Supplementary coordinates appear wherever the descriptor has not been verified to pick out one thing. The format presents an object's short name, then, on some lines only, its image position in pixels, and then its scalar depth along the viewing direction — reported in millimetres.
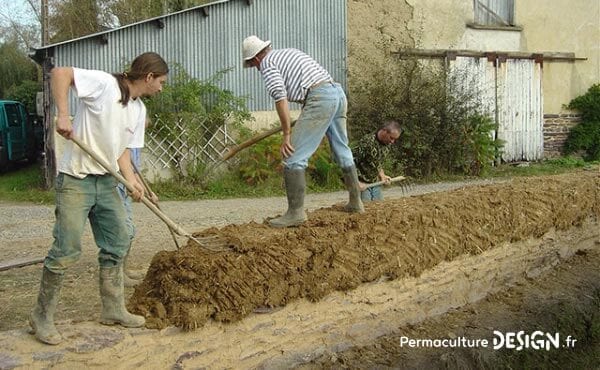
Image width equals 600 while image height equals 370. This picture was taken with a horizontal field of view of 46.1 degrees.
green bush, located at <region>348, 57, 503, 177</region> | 15727
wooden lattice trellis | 14219
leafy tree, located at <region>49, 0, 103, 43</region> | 24891
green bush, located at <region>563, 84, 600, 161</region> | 19500
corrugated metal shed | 14031
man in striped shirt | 5281
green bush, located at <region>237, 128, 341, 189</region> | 14461
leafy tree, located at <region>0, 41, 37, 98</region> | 29906
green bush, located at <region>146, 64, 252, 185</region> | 14125
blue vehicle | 18062
